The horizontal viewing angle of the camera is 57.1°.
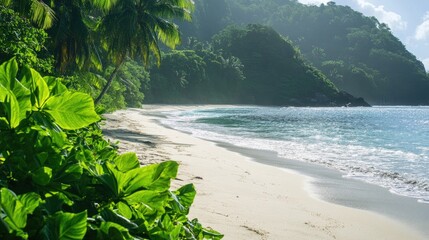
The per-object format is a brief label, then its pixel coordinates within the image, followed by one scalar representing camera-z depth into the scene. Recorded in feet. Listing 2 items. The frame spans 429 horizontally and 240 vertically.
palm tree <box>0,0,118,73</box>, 43.45
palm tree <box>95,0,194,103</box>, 55.06
